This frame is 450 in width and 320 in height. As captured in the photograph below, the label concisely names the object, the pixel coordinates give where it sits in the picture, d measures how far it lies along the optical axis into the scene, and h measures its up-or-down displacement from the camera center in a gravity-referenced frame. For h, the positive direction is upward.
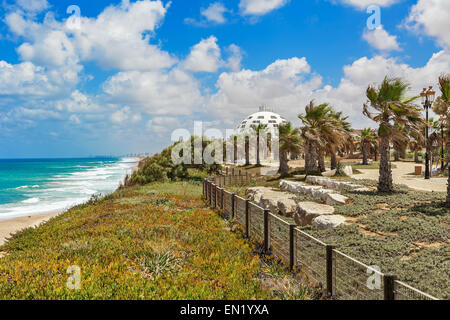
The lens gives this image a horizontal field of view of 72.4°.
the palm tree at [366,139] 48.69 +1.96
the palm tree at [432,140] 18.94 +0.68
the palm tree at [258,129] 54.48 +4.20
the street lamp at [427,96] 27.67 +4.95
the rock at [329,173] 26.23 -1.83
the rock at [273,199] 14.85 -2.55
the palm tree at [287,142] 32.91 +1.15
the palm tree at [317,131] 27.25 +1.89
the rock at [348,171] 26.55 -1.69
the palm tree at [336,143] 27.92 +0.77
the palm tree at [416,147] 44.18 +0.50
